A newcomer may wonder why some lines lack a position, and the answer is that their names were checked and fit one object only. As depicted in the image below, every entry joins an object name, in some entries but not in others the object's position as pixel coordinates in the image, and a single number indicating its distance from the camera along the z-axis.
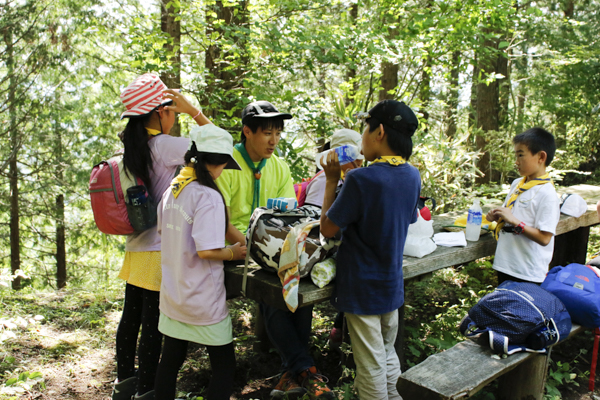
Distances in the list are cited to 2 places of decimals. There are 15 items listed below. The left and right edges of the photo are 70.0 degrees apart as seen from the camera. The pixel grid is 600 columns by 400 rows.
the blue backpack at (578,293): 2.90
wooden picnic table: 2.19
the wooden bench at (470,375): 2.03
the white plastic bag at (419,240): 2.83
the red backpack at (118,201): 2.40
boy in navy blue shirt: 2.07
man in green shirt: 2.75
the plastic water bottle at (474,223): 3.35
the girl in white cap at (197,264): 2.14
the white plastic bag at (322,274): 2.19
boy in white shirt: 2.97
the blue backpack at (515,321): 2.51
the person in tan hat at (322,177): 3.10
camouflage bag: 2.17
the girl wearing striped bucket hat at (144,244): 2.48
